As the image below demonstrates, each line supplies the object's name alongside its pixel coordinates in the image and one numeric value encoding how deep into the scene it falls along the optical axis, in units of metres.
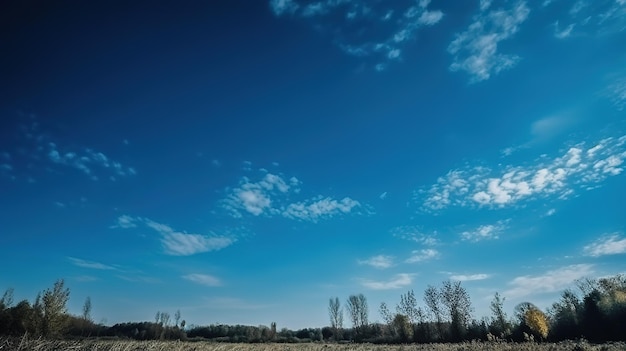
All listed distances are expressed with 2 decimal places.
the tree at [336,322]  100.20
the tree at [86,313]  94.51
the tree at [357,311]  95.36
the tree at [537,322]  43.65
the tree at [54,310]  42.31
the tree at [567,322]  42.03
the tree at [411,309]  64.88
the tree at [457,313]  54.72
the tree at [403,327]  62.19
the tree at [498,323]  48.79
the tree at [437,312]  58.99
